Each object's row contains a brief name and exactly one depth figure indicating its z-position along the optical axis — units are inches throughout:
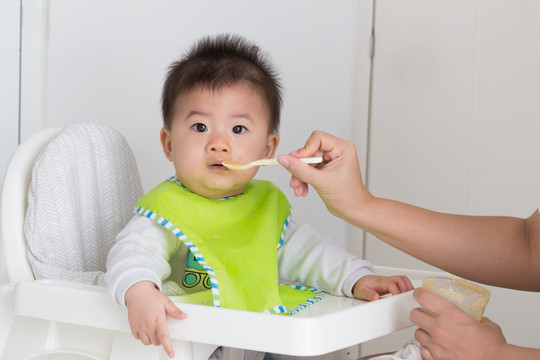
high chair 44.6
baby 49.1
